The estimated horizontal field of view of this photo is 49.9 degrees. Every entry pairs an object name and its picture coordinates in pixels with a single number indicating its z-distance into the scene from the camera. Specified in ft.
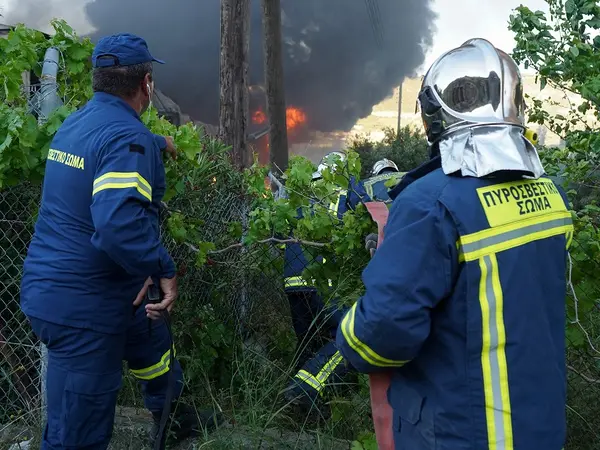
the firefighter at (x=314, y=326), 10.81
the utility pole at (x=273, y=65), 35.06
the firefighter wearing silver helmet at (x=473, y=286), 5.36
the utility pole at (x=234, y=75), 24.93
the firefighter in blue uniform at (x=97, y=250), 8.09
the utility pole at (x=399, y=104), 106.93
